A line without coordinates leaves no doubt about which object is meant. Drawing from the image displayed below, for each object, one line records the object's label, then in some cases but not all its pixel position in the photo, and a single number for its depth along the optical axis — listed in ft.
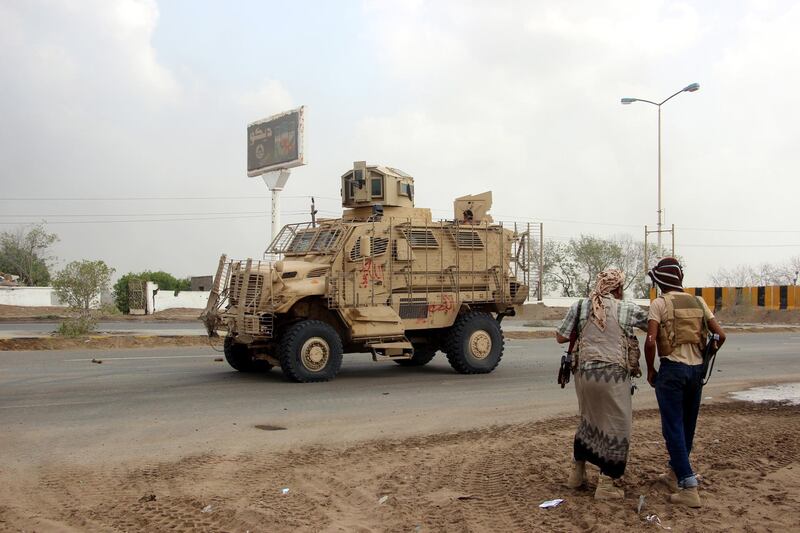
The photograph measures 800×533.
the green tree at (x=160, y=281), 152.76
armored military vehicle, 42.06
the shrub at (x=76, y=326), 70.49
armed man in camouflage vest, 18.99
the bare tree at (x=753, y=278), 230.09
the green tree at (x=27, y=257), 209.36
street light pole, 103.91
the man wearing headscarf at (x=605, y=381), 18.72
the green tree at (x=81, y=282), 70.33
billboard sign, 130.82
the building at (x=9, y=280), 183.93
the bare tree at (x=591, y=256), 183.21
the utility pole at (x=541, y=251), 49.52
